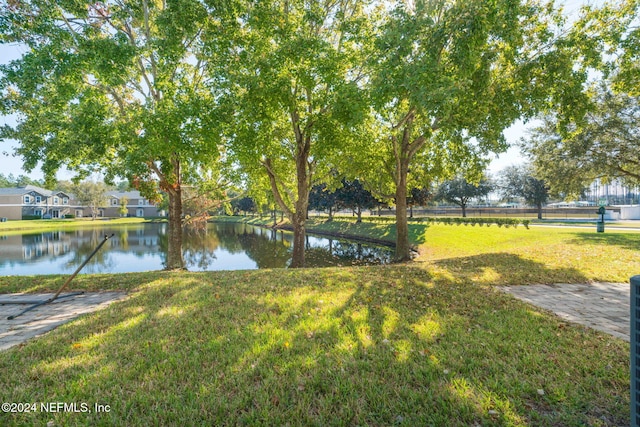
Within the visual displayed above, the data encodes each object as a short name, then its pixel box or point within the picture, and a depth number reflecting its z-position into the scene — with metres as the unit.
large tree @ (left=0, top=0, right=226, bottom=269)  7.76
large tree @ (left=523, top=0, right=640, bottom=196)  9.22
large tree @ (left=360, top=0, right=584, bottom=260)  7.60
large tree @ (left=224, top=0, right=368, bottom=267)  9.05
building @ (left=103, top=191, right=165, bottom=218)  74.88
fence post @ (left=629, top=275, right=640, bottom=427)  1.83
